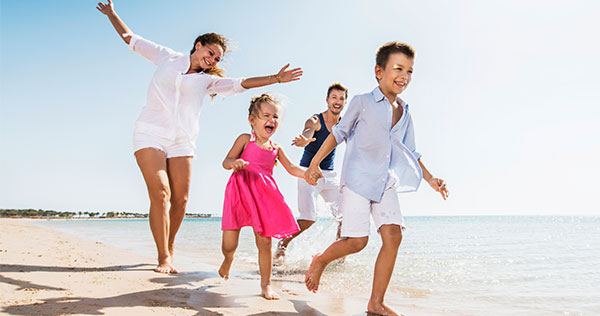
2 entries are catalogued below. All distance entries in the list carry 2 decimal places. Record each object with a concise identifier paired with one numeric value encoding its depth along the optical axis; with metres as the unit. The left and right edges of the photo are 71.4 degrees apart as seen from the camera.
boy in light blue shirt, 2.89
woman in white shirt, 3.96
